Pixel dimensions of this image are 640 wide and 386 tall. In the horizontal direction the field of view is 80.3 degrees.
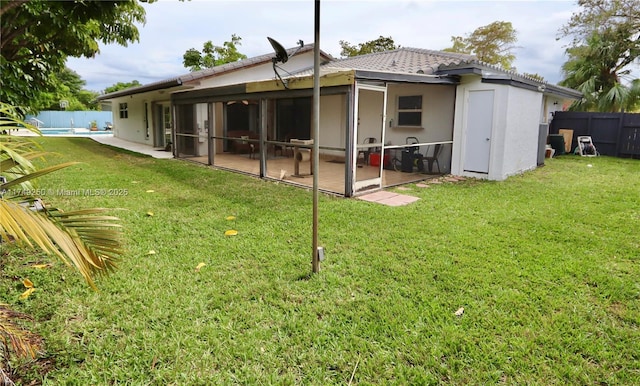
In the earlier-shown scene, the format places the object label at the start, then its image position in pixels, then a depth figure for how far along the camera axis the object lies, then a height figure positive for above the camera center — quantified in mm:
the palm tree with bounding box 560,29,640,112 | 18234 +3246
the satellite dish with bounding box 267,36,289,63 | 5355 +1197
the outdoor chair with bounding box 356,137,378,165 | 10784 -488
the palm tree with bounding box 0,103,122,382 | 1581 -471
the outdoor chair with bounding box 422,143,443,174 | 9664 -590
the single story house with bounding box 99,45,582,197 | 7855 +477
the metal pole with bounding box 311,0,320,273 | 3168 +14
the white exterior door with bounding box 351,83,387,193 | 10749 +392
